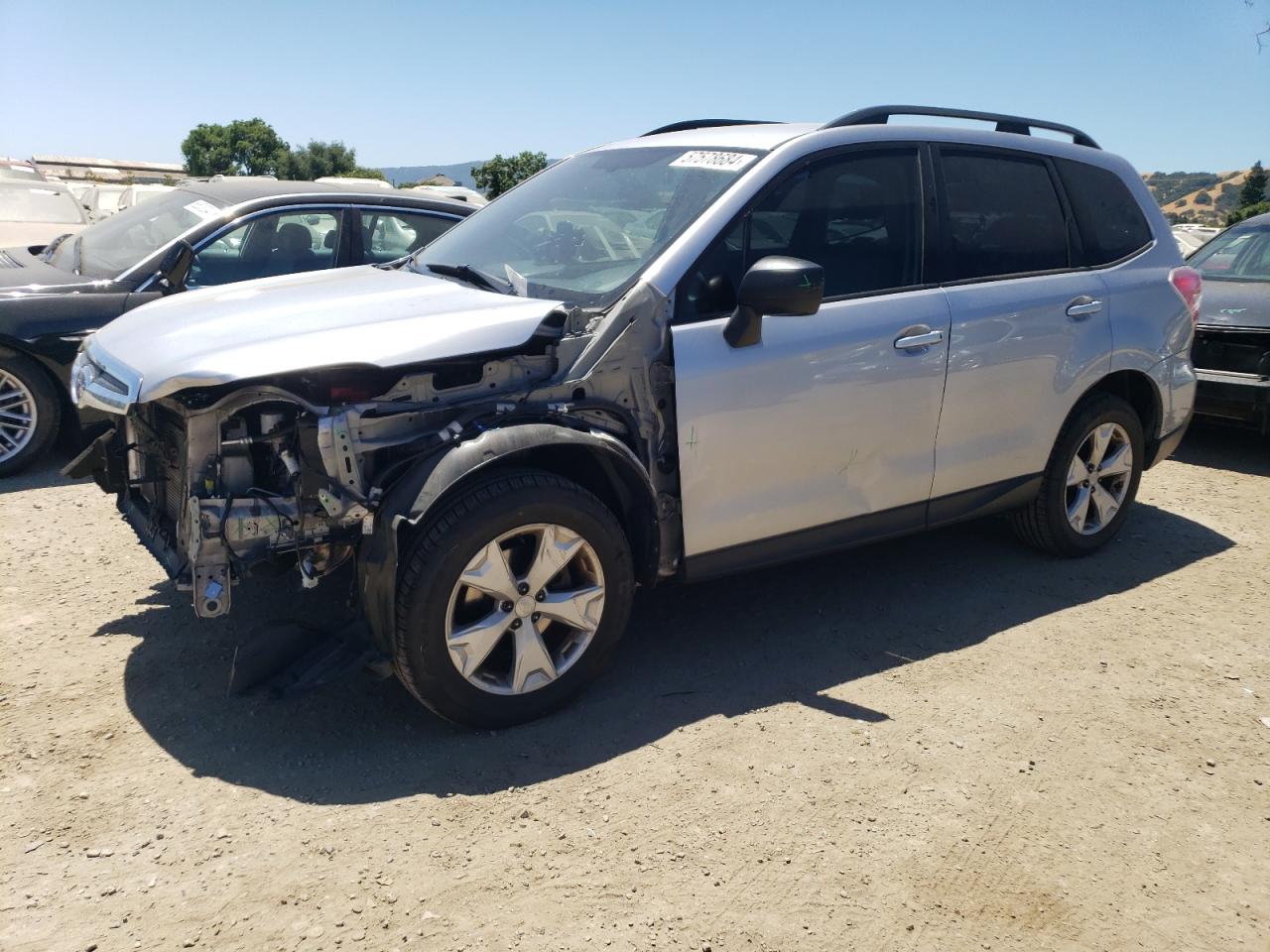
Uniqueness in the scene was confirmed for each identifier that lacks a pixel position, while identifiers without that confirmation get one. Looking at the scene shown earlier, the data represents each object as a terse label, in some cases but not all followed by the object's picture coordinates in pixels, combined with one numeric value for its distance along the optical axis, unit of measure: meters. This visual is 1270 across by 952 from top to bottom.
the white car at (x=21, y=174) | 11.90
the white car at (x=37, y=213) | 10.10
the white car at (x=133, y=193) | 15.59
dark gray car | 7.11
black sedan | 6.13
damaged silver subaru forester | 3.26
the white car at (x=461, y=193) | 14.97
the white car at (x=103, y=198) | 16.16
